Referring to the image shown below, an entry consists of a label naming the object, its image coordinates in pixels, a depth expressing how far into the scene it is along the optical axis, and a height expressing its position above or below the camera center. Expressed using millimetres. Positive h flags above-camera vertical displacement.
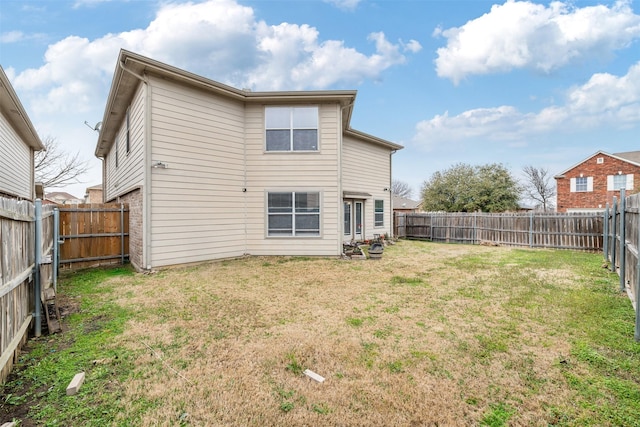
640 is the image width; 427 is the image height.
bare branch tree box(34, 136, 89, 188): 20953 +3638
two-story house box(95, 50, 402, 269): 7508 +1491
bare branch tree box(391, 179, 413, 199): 63156 +5513
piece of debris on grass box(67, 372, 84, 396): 2451 -1503
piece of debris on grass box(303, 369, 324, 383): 2666 -1559
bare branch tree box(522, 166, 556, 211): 41000 +3742
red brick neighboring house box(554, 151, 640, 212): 20375 +2402
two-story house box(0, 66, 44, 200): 8323 +2738
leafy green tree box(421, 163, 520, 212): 23609 +1966
